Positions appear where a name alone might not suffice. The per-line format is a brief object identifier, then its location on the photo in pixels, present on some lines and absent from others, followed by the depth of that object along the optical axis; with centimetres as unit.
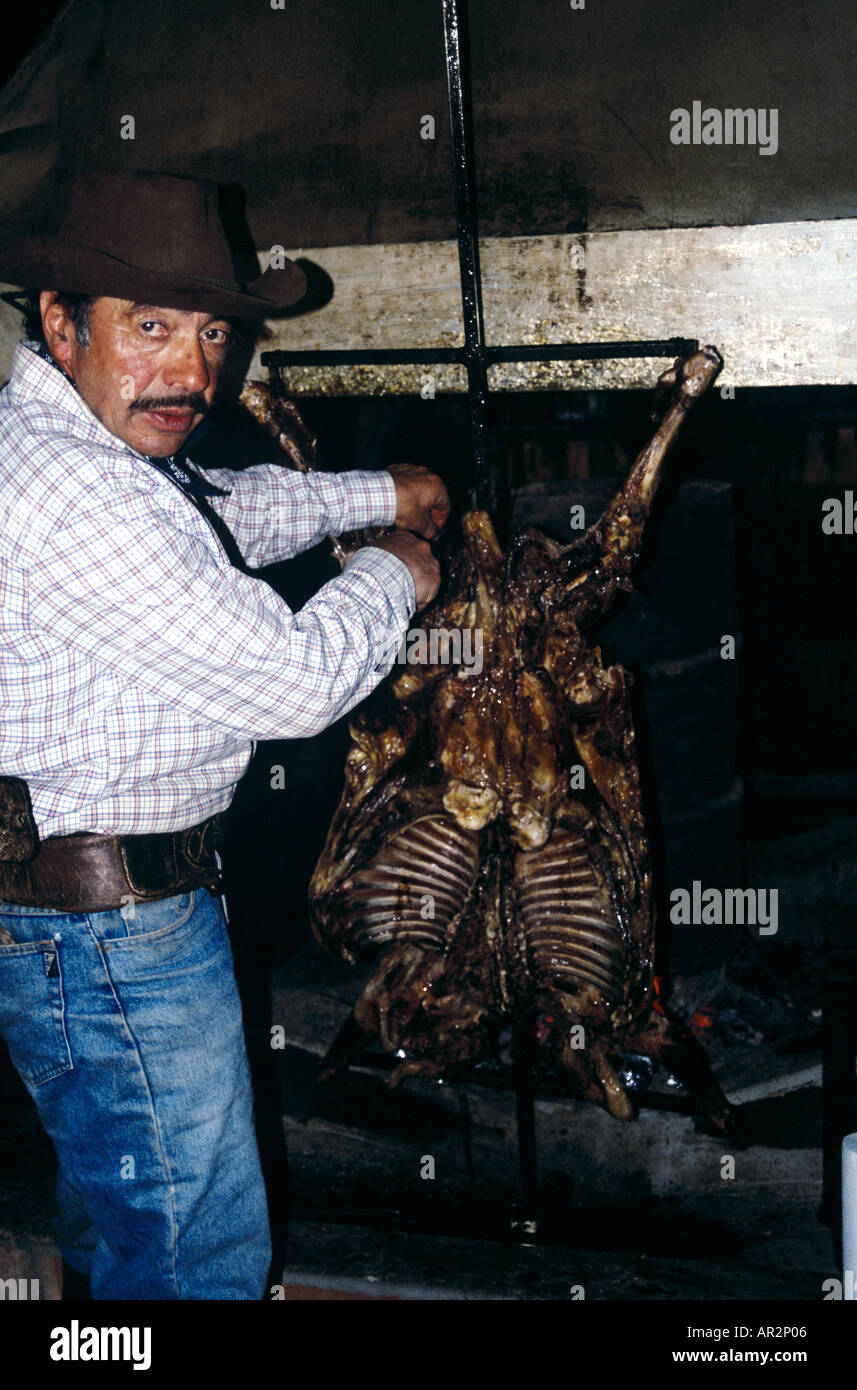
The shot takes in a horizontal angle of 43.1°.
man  209
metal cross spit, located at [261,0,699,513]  232
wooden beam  254
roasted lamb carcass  274
